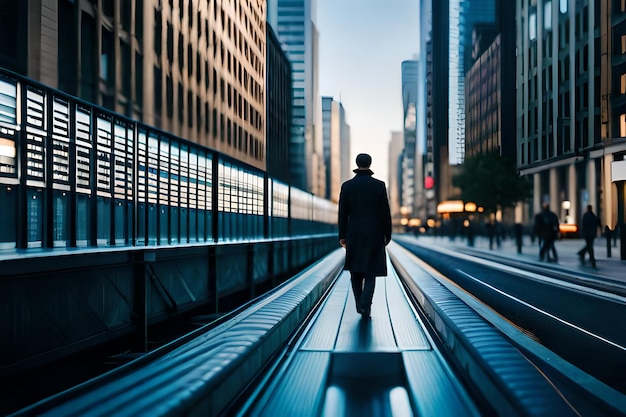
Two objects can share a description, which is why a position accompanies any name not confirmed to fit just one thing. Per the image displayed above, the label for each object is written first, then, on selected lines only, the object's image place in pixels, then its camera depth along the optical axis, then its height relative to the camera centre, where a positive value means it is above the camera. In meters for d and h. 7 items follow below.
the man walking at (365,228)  7.57 -0.08
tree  39.75 +2.51
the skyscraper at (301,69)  39.53 +12.06
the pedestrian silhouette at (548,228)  22.17 -0.28
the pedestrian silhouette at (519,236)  29.94 -0.76
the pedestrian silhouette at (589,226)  19.90 -0.19
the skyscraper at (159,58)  12.41 +4.28
